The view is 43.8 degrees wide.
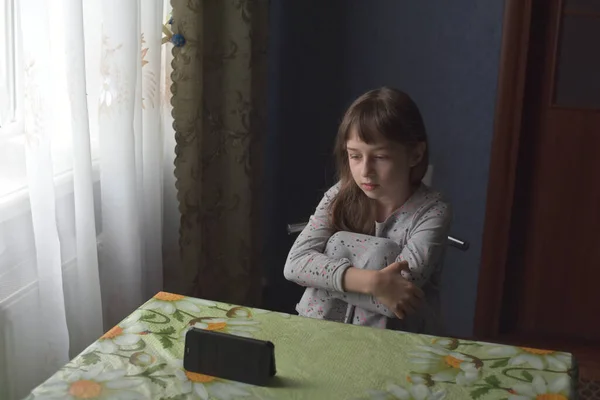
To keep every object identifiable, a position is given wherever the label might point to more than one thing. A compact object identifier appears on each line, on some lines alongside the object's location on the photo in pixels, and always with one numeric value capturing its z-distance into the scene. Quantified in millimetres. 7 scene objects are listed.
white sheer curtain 1517
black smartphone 1074
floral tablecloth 1063
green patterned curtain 2053
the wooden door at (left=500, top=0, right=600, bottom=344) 2650
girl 1387
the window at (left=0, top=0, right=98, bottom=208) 1501
